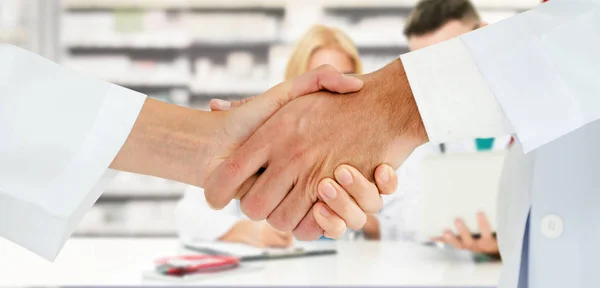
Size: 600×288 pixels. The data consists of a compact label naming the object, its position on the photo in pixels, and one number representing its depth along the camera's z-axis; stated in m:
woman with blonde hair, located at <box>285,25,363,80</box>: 3.20
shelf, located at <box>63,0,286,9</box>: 4.80
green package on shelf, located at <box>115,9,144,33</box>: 4.87
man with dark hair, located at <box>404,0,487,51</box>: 2.85
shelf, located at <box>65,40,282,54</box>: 4.85
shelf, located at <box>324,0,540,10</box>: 4.73
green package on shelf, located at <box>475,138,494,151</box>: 3.38
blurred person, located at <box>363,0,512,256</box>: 2.16
